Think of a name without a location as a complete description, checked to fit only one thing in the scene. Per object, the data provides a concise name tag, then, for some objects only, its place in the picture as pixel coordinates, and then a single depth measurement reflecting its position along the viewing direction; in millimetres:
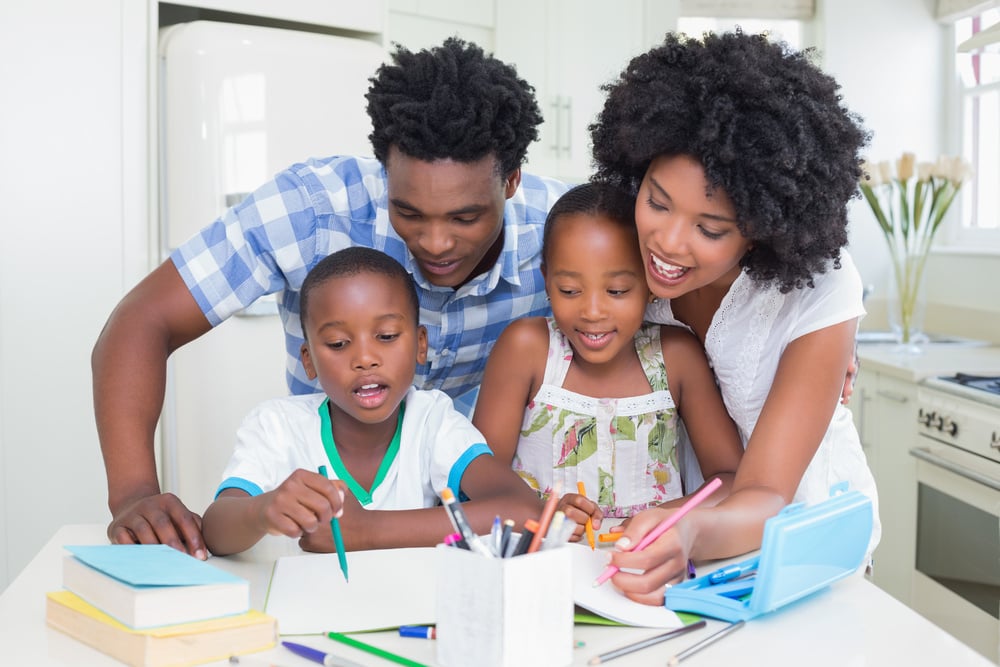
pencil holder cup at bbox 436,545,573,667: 729
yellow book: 772
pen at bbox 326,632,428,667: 773
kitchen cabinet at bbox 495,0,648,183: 3549
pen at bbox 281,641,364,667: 763
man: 1330
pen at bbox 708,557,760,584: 947
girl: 1352
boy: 1221
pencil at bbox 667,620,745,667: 784
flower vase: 3199
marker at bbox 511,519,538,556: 779
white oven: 2430
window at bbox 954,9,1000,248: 3598
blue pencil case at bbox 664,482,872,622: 871
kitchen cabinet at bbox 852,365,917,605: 2820
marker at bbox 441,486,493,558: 758
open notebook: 863
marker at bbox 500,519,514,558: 780
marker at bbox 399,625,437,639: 826
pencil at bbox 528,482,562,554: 772
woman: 1125
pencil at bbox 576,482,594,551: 1053
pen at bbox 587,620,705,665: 789
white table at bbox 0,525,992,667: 798
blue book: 782
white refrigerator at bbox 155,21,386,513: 2514
